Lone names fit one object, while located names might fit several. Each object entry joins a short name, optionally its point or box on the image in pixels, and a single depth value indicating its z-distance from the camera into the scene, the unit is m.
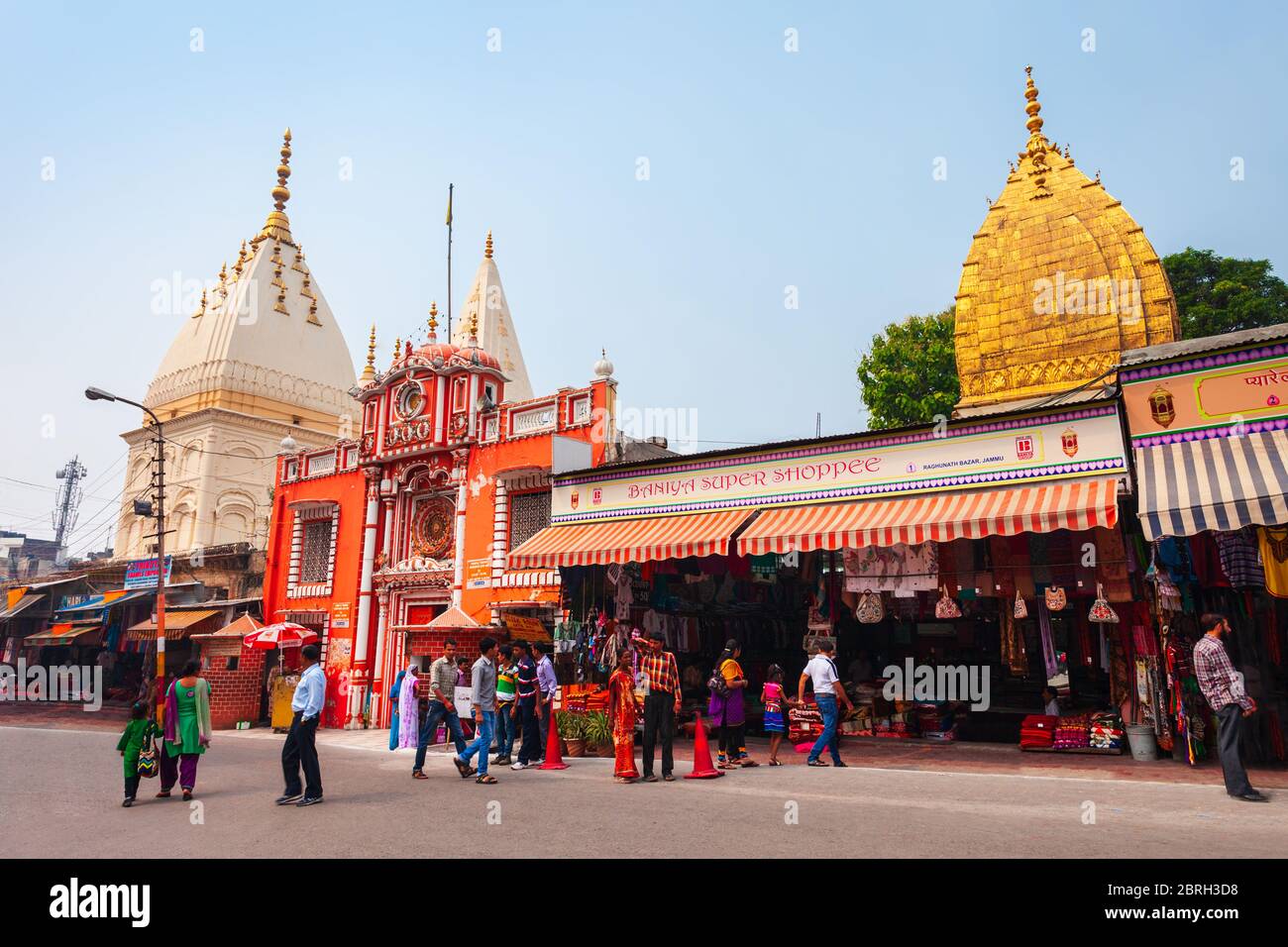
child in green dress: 9.87
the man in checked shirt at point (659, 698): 10.97
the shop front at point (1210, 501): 10.83
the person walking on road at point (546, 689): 13.32
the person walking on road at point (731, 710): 12.02
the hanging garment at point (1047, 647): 13.05
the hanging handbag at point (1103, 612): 12.06
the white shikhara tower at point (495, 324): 40.78
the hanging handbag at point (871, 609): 14.45
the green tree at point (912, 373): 32.81
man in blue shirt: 9.38
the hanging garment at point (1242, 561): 11.55
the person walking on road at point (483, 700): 11.23
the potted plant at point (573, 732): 14.46
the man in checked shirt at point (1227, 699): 8.37
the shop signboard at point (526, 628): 18.30
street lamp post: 19.81
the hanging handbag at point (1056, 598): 12.65
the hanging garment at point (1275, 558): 10.99
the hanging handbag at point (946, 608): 13.64
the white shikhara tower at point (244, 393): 39.25
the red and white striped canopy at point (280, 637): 22.36
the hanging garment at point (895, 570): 13.86
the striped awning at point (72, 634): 30.64
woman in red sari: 10.95
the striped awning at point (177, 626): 25.91
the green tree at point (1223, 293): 31.88
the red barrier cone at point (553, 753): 12.78
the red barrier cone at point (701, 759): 11.03
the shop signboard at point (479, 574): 20.33
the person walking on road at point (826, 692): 11.81
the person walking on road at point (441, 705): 11.61
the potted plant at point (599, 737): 14.53
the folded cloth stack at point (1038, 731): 13.47
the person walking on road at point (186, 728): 10.19
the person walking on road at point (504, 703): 12.74
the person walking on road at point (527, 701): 12.66
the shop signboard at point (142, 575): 29.06
